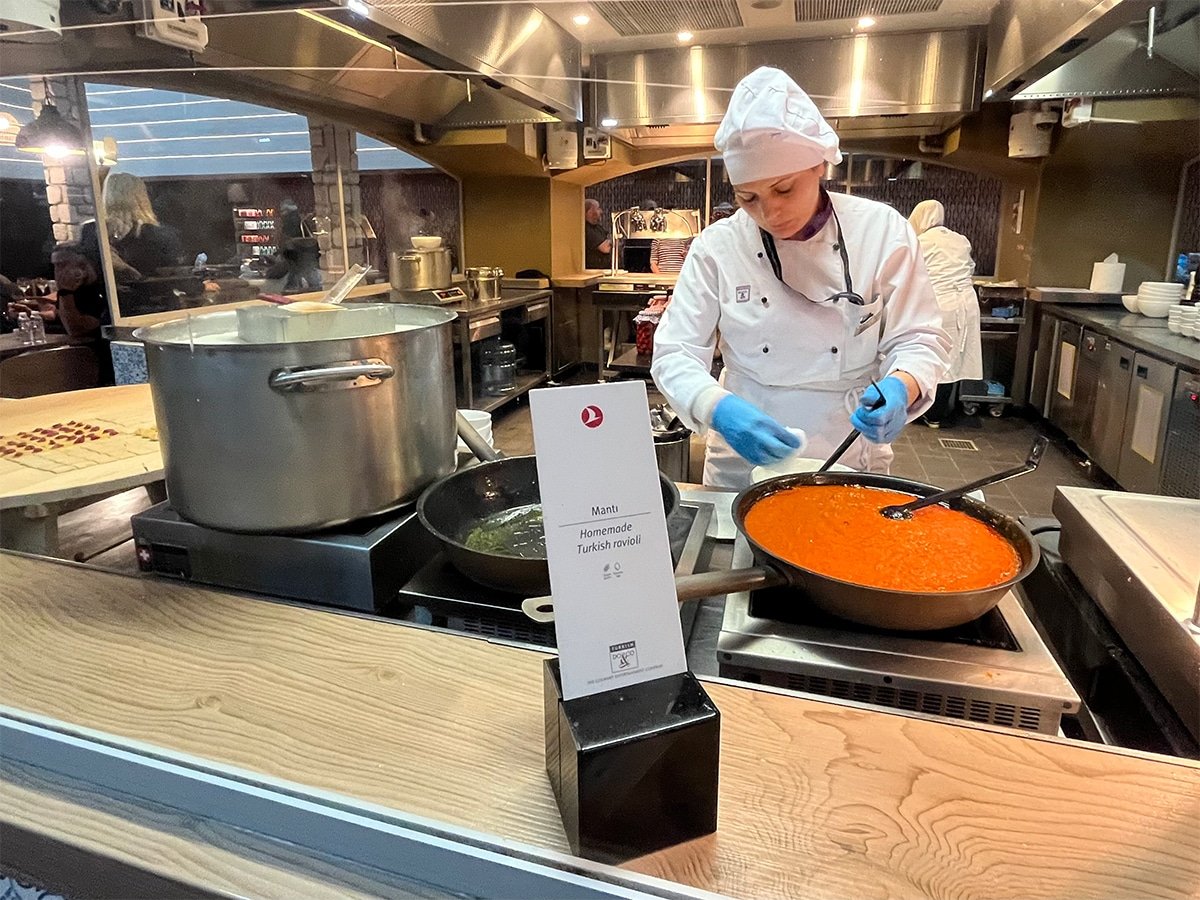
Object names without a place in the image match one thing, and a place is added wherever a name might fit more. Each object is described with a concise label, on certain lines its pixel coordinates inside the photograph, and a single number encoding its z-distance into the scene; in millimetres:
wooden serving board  1712
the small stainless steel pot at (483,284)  6059
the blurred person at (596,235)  8133
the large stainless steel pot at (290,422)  925
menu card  602
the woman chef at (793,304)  1647
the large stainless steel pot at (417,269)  5488
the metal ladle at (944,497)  1011
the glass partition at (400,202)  5844
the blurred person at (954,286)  5492
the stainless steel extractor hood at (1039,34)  2480
